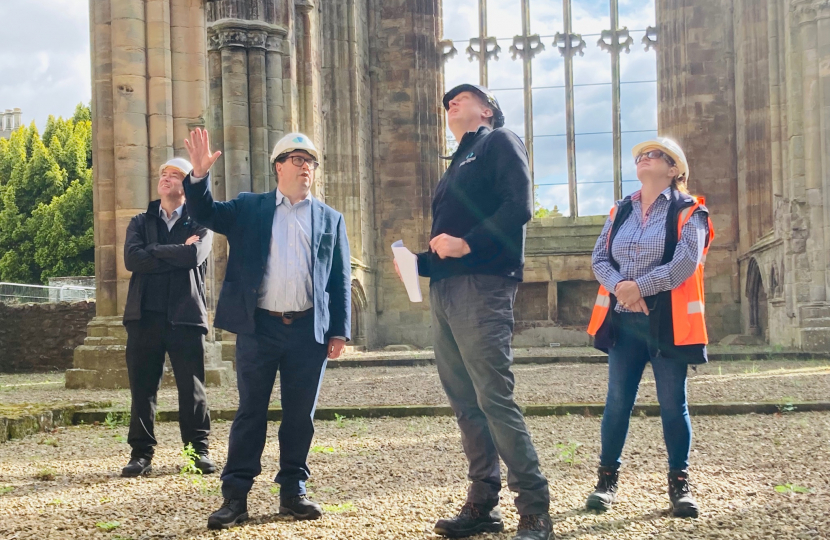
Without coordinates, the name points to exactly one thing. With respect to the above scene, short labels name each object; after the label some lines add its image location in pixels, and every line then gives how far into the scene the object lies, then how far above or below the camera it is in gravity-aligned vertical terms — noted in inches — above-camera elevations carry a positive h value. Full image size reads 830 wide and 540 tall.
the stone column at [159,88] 385.4 +79.8
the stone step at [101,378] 370.9 -31.6
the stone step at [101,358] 372.8 -23.8
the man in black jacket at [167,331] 180.2 -6.9
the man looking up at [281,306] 139.5 -2.3
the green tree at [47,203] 1266.0 +121.8
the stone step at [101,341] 378.6 -17.7
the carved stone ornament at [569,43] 896.3 +216.4
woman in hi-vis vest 140.9 -3.0
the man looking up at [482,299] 124.3 -1.7
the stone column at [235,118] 525.0 +92.3
